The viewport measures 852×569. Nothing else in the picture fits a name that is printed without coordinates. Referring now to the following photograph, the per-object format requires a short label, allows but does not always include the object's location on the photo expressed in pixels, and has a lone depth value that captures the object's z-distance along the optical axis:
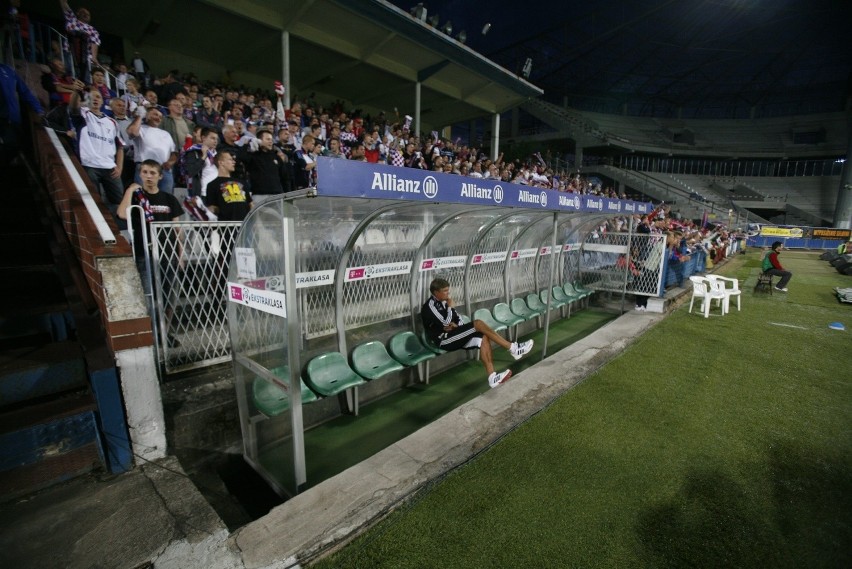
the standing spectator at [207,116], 7.62
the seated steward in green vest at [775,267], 11.13
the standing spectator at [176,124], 6.14
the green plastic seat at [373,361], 4.17
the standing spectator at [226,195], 4.78
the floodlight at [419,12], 11.91
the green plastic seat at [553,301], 7.53
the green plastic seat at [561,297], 7.93
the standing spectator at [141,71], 8.61
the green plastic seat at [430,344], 4.92
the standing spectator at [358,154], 7.98
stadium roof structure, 10.25
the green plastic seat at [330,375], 3.72
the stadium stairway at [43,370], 2.30
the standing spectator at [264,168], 5.69
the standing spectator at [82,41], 5.83
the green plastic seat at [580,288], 9.10
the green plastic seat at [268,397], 3.21
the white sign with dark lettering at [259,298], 2.70
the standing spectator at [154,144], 5.05
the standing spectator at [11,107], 4.78
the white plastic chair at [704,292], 8.18
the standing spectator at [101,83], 5.73
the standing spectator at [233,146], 5.56
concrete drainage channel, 3.16
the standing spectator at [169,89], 7.29
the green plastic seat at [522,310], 6.91
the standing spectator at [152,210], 3.74
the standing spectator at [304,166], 6.67
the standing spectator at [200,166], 5.32
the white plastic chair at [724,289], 8.47
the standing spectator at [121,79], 7.13
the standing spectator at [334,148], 7.96
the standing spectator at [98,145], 4.65
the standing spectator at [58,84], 5.33
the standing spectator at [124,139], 5.50
